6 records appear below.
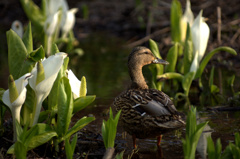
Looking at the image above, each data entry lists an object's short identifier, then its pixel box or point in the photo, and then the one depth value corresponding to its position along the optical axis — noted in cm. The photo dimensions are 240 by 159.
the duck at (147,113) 677
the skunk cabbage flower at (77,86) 690
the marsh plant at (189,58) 1019
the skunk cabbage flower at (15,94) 591
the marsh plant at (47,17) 1428
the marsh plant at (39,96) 594
